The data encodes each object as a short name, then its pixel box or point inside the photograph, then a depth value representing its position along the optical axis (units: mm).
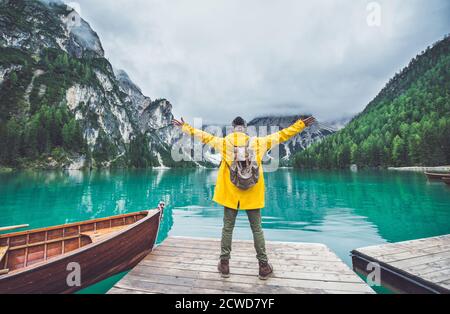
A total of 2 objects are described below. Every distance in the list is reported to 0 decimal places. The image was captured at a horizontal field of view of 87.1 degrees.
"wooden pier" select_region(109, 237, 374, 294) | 4547
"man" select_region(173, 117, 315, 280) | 4570
